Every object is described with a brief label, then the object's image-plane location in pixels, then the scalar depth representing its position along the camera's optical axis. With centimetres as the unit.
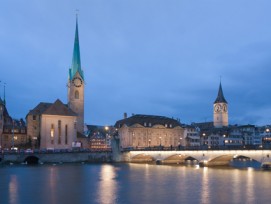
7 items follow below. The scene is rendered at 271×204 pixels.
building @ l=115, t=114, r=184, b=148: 14238
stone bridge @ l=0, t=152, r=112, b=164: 9994
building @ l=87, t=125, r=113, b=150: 17522
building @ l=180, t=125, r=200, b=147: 16435
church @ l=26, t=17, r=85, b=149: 11800
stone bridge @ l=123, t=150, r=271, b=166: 7894
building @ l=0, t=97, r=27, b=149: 12148
